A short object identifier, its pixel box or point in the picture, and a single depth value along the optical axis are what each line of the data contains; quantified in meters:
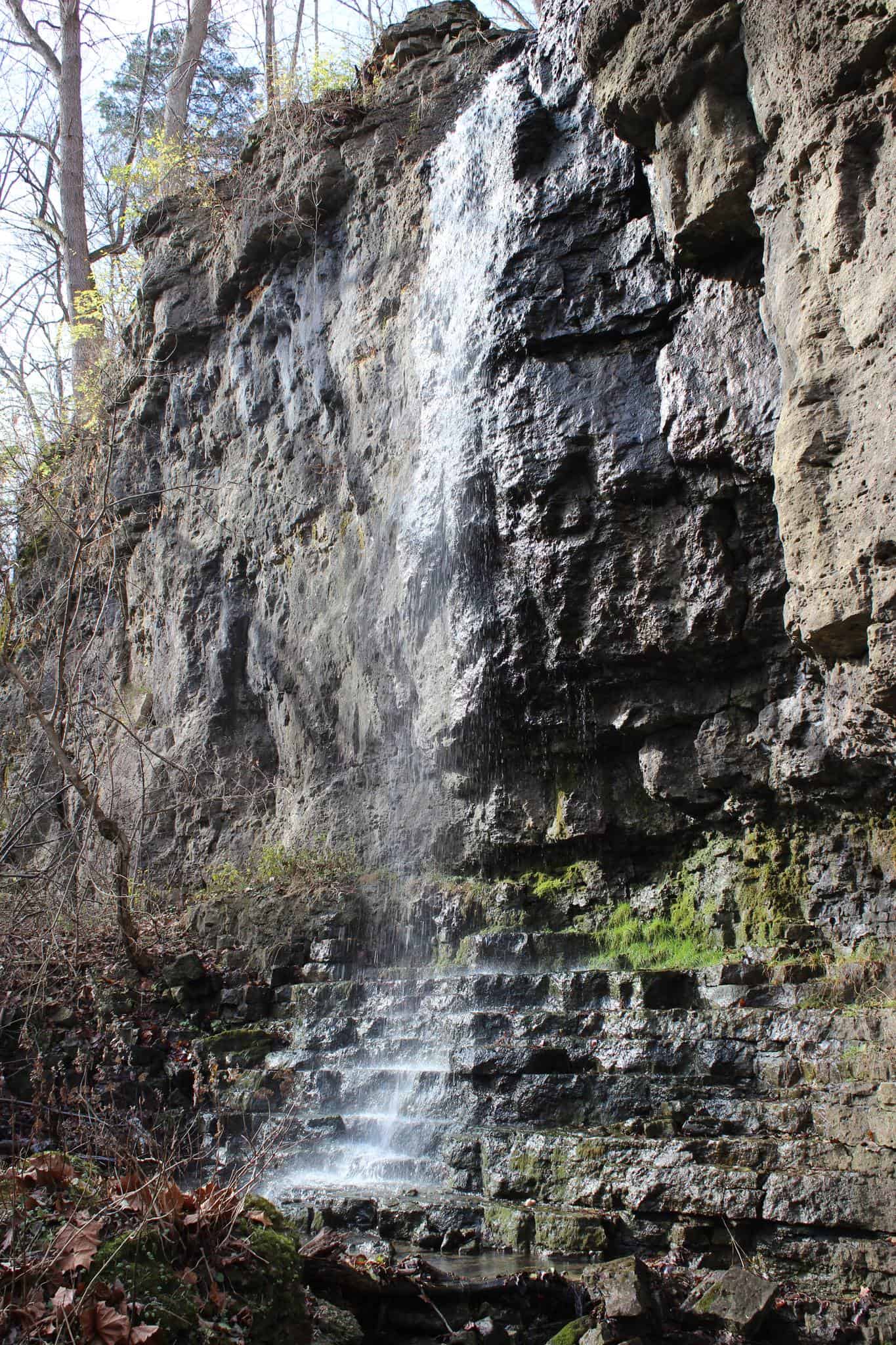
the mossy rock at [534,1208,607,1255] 5.17
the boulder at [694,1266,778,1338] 4.32
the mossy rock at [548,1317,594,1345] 4.20
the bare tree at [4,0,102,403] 18.27
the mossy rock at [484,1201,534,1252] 5.31
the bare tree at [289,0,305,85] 13.73
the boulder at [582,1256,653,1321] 4.30
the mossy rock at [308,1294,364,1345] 3.73
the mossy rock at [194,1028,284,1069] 8.34
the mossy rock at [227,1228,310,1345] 3.32
